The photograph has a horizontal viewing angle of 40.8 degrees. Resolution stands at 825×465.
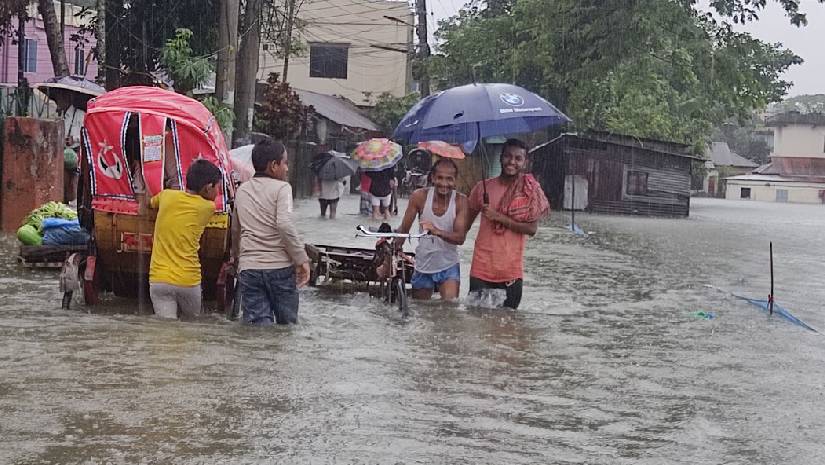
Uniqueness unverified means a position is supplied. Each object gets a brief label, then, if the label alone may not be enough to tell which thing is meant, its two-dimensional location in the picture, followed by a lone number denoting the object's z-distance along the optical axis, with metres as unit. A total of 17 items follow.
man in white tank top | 9.08
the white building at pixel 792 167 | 78.88
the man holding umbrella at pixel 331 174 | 22.30
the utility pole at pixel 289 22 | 24.95
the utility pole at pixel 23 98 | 15.77
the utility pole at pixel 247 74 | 21.31
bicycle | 9.63
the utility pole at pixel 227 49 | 18.67
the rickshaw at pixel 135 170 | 8.69
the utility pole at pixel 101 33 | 18.93
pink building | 37.34
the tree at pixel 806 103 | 126.69
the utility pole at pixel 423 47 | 36.94
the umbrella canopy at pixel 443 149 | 11.88
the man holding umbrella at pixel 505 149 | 8.91
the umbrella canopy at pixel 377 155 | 21.35
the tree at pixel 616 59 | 31.95
